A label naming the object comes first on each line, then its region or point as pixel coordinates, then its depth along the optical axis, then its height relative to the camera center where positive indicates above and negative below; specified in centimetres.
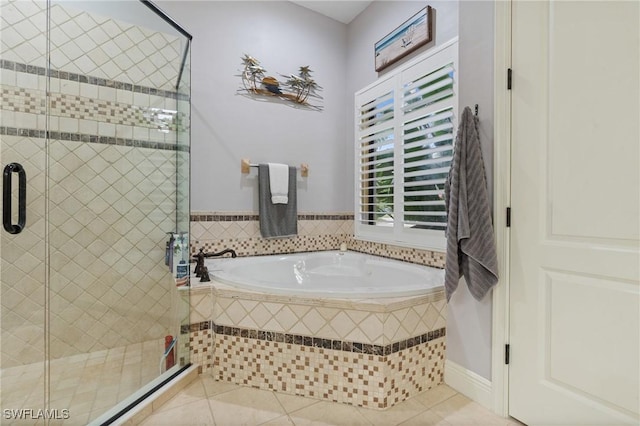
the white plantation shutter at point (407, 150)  218 +49
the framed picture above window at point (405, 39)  230 +138
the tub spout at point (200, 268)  199 -37
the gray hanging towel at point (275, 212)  281 -2
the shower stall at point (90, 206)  151 +2
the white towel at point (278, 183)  282 +24
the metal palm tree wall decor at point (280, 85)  287 +120
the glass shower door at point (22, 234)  150 -12
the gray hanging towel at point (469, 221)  150 -5
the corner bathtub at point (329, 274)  168 -45
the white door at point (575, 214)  114 -1
